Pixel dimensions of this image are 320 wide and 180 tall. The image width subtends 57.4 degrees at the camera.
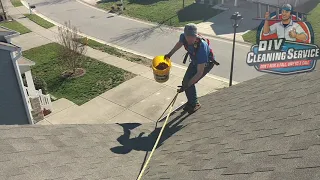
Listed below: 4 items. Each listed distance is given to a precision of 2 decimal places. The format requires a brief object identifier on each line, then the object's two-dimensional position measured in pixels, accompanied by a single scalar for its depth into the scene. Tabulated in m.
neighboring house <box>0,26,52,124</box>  9.62
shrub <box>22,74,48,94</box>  14.87
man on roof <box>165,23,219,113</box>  5.68
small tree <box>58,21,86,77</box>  17.48
